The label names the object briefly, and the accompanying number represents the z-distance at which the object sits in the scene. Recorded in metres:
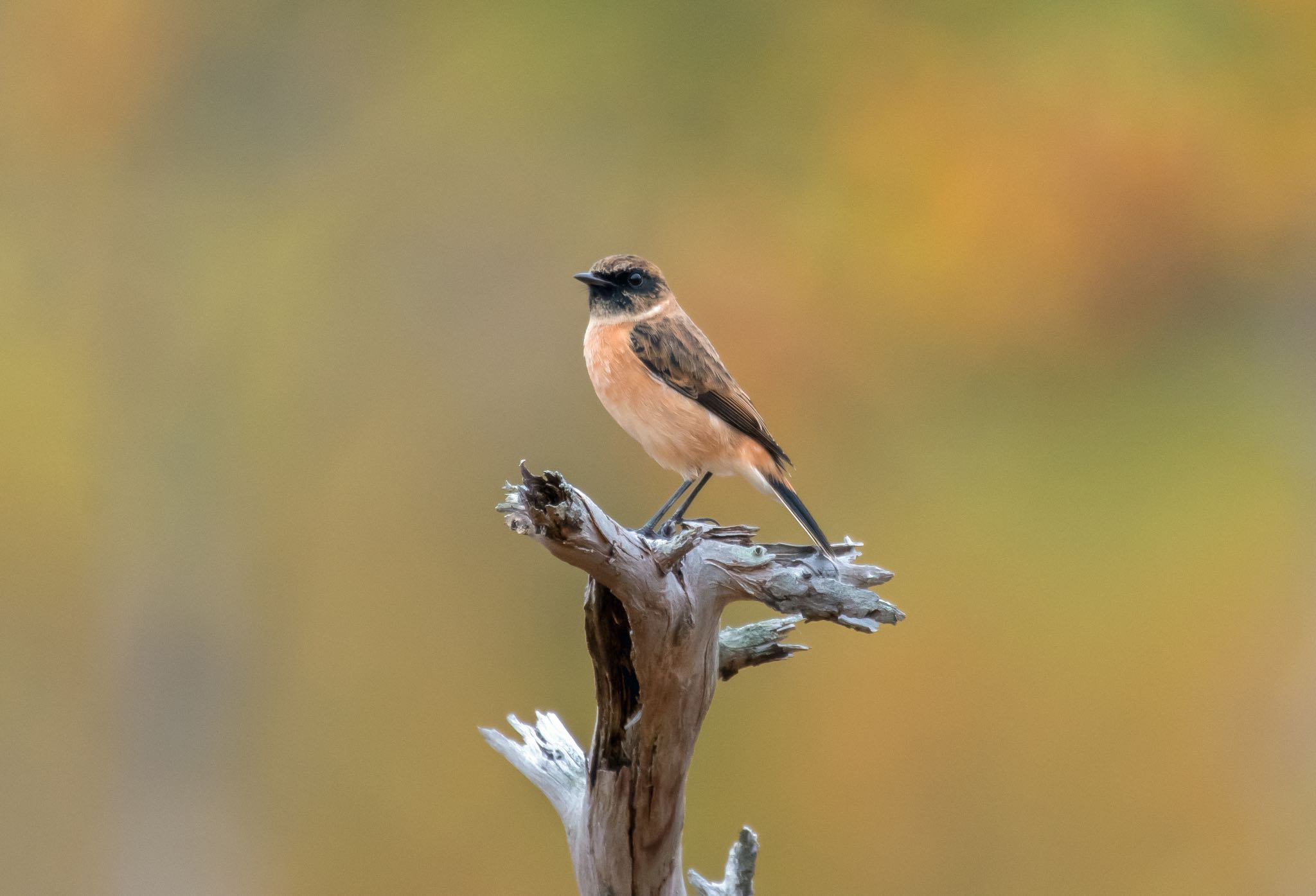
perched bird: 6.75
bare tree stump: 5.63
